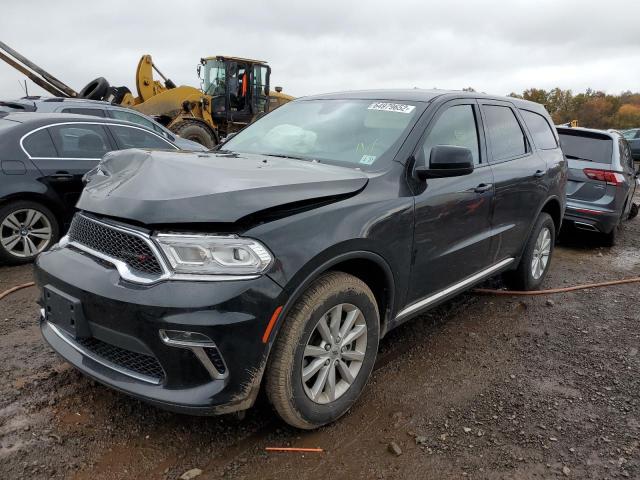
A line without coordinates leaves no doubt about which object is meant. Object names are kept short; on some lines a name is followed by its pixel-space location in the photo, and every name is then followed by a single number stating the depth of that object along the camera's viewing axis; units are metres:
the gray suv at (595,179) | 6.70
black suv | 2.15
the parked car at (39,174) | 5.09
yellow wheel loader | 13.34
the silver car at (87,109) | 7.88
